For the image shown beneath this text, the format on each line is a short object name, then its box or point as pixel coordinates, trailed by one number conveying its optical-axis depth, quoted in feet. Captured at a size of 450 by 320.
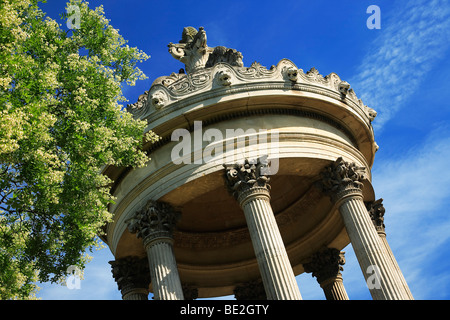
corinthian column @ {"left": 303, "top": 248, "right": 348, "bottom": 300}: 96.37
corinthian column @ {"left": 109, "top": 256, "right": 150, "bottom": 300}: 81.43
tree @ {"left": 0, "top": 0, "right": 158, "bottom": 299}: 50.16
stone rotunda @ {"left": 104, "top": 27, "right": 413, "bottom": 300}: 68.23
